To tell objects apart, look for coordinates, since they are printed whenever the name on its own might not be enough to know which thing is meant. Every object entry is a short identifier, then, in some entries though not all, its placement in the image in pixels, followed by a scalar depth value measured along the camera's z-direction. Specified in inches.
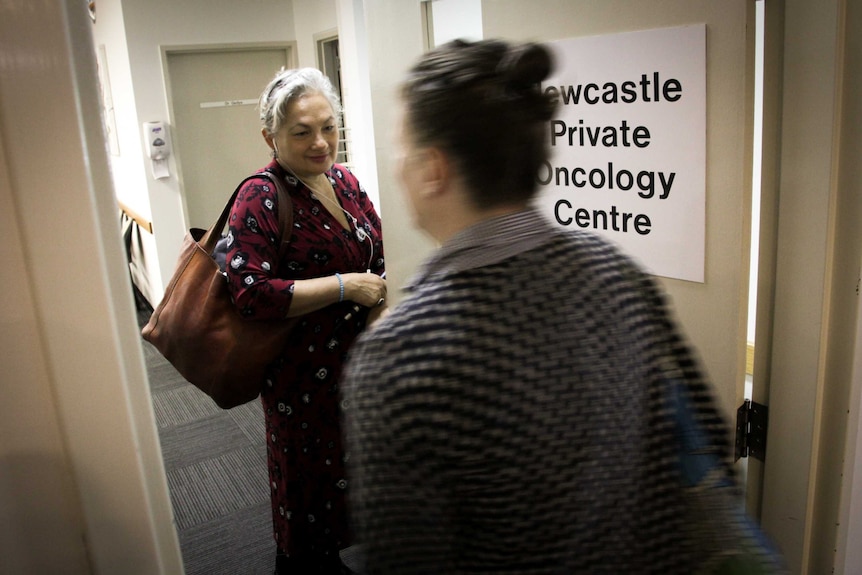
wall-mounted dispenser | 185.5
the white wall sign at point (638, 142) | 55.1
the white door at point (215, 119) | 195.3
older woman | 69.0
